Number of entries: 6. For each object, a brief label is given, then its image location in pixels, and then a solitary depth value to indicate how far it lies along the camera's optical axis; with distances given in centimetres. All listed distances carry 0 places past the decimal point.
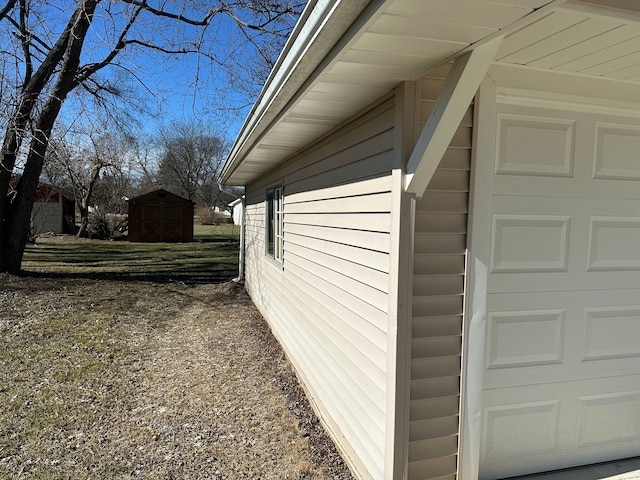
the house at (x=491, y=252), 199
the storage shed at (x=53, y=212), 2116
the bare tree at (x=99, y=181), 1843
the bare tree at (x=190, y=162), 3925
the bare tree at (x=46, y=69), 912
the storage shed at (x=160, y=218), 2034
